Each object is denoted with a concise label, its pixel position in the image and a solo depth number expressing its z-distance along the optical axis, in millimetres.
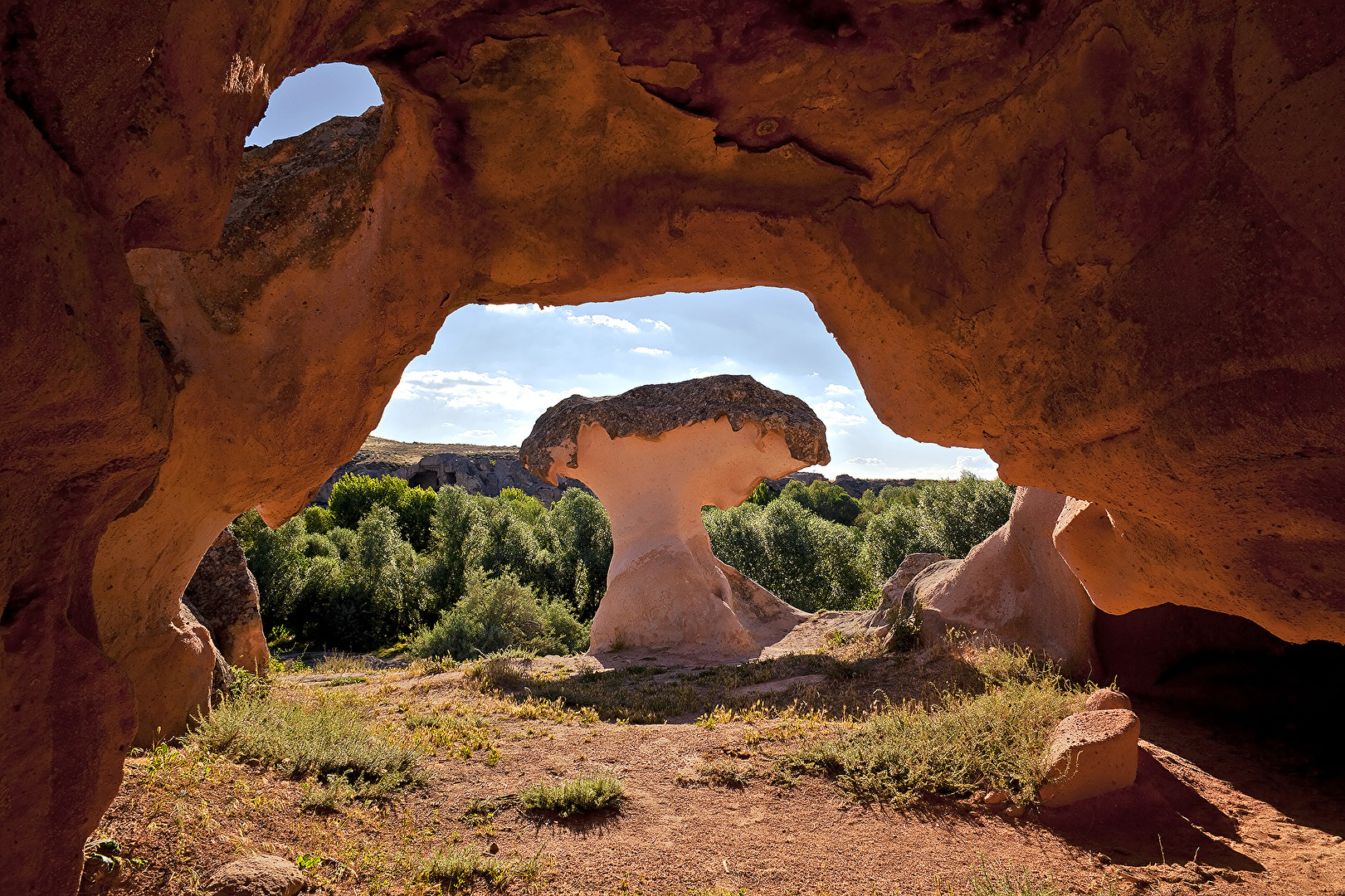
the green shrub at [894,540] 18641
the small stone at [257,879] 2547
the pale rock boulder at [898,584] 8867
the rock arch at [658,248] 1548
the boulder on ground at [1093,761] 3885
